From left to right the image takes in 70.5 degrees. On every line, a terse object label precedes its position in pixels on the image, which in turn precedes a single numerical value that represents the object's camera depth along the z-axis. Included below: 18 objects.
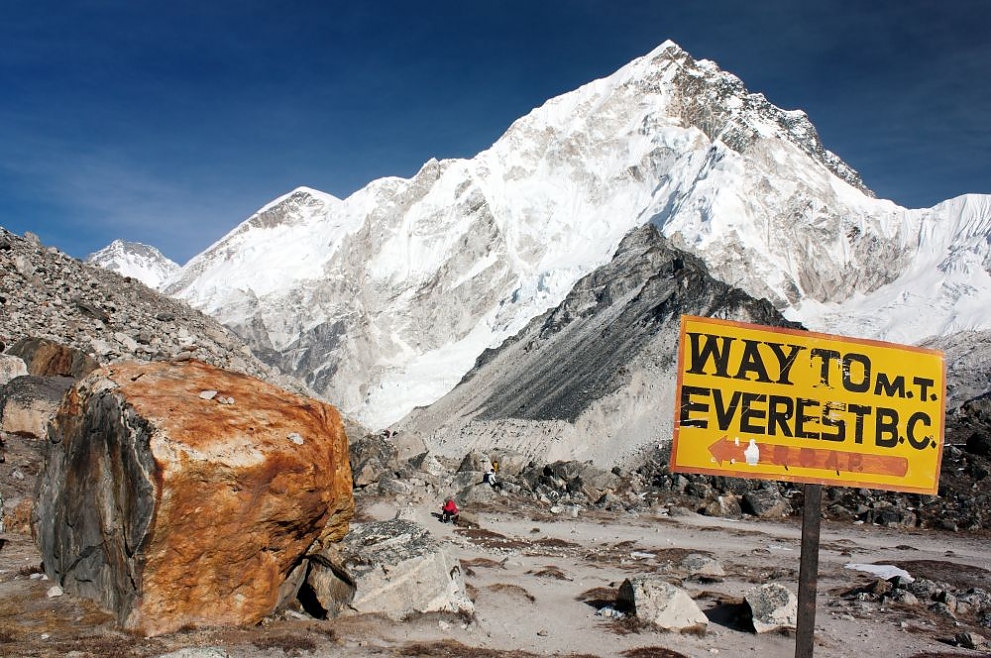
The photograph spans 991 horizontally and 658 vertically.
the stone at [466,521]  22.38
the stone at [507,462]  39.78
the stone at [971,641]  11.25
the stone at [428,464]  32.12
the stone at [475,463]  36.29
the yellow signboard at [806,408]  5.32
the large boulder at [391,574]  9.62
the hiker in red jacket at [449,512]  22.07
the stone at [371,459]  25.28
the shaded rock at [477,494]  28.90
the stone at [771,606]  11.58
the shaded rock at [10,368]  17.16
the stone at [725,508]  32.25
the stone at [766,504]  31.97
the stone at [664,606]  11.48
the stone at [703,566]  16.84
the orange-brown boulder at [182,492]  7.59
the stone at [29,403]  15.88
